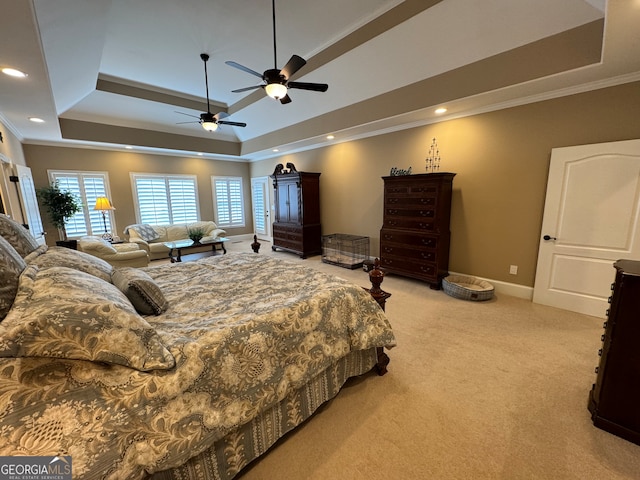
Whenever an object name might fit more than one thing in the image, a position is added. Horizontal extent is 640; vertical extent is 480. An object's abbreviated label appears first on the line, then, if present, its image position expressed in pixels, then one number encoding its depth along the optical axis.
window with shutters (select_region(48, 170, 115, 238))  5.84
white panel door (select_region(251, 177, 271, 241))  8.27
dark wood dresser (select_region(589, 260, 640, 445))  1.50
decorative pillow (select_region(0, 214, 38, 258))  1.64
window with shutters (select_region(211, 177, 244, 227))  8.21
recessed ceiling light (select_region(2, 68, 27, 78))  2.34
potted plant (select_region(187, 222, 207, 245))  5.98
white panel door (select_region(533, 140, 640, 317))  2.80
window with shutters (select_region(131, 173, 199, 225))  6.80
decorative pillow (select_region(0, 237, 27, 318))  1.11
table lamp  5.47
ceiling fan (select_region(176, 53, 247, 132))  4.07
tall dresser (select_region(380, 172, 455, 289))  3.92
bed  0.92
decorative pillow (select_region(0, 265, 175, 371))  0.92
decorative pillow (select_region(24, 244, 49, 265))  1.61
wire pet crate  5.47
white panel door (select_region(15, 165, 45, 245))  3.96
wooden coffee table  5.54
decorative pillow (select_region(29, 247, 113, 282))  1.61
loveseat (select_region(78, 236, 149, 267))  4.27
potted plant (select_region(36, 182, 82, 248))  5.20
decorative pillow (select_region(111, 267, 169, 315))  1.65
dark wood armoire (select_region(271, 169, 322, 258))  6.09
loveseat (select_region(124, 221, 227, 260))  5.94
